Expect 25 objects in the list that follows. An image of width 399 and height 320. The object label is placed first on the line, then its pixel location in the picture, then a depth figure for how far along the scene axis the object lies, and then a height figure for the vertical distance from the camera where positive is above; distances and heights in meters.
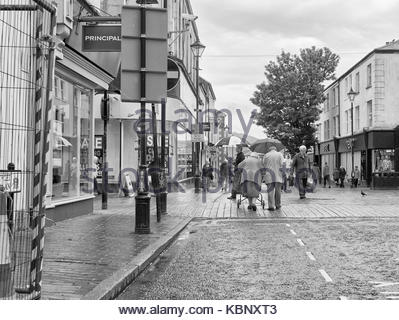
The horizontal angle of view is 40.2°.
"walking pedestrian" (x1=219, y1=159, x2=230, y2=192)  26.88 -0.15
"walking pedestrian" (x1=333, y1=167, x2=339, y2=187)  37.67 -0.66
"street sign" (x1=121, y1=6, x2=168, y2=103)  9.98 +2.07
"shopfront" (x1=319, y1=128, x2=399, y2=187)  35.81 +1.09
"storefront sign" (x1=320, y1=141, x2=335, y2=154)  49.84 +1.91
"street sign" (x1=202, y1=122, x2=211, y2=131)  30.98 +2.35
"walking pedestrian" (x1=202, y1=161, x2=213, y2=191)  28.82 -0.36
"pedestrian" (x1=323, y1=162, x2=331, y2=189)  35.84 -0.37
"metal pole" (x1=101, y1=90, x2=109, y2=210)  15.37 -0.23
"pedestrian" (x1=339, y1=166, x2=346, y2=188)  35.11 -0.49
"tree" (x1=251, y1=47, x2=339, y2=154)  48.50 +6.62
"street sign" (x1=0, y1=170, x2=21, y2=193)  4.92 -0.13
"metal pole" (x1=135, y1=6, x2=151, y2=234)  9.84 -0.45
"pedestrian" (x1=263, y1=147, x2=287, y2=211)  14.96 -0.23
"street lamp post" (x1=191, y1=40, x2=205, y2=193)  24.27 +4.97
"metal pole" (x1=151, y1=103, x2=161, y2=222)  11.84 -0.23
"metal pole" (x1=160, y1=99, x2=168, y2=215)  13.47 -0.31
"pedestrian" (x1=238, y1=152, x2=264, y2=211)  14.91 -0.32
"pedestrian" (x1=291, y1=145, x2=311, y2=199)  18.36 +0.08
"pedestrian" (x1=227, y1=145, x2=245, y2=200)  17.50 -0.24
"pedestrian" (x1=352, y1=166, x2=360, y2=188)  34.78 -0.62
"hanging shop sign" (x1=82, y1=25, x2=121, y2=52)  11.88 +2.87
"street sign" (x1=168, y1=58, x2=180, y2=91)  13.42 +2.35
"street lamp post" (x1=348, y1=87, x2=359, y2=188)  34.63 +4.50
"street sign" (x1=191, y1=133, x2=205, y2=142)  25.81 +1.45
